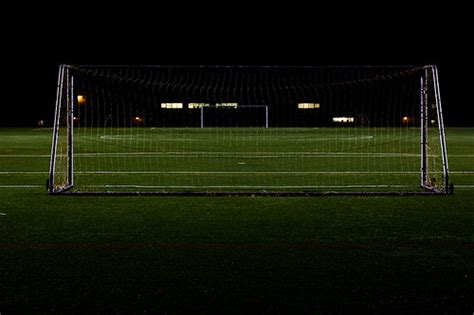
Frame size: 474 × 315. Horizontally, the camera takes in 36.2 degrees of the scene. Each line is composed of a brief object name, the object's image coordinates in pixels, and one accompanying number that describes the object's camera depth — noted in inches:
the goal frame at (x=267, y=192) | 504.7
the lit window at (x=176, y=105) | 2645.7
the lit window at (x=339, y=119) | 2515.9
